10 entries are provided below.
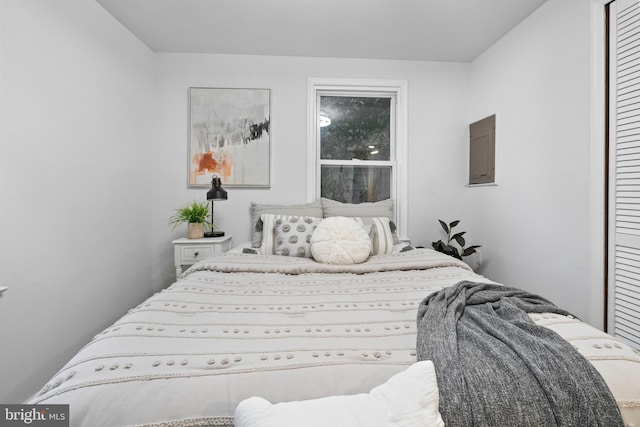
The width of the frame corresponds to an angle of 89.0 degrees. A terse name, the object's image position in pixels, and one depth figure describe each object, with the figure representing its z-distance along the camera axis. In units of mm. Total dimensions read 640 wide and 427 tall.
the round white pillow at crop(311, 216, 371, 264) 2018
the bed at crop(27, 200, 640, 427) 736
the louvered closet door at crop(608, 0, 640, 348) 1753
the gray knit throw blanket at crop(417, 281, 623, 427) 726
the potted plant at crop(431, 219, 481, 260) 2975
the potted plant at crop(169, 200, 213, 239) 2797
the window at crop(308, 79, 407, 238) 3234
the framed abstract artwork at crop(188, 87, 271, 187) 3070
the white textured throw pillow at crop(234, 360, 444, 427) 626
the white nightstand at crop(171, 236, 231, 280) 2682
